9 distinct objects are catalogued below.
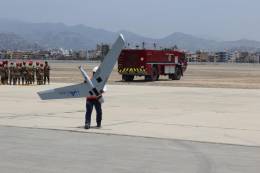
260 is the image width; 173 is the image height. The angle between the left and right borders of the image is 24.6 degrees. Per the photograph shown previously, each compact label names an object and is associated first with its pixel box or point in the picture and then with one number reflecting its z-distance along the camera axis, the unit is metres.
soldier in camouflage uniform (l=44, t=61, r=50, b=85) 39.42
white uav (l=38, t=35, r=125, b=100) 15.94
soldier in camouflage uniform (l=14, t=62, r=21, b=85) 39.74
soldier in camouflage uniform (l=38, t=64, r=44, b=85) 39.50
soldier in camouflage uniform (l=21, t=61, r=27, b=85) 39.34
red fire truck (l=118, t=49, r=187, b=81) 46.53
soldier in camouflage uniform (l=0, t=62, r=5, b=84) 39.69
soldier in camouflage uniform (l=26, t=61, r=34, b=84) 39.49
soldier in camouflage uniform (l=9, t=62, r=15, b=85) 39.75
